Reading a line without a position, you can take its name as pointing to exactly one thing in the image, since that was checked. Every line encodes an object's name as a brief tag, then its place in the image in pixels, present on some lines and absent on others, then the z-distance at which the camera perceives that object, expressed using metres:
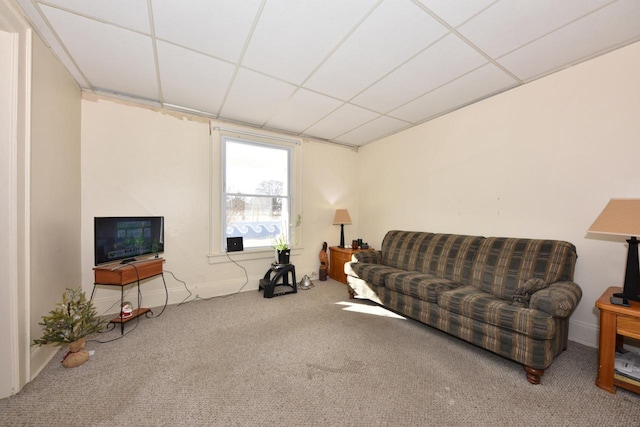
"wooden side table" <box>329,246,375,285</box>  4.07
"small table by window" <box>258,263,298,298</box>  3.45
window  3.65
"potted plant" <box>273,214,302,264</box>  3.71
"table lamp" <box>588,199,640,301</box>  1.63
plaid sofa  1.74
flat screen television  2.40
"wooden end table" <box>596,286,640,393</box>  1.56
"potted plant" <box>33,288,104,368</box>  1.84
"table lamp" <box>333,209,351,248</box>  4.35
